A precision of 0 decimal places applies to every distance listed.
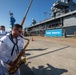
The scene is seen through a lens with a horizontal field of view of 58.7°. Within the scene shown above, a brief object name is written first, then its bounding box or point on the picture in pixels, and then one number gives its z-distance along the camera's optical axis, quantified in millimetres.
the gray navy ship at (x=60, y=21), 19755
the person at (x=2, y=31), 2948
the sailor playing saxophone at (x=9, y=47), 1508
